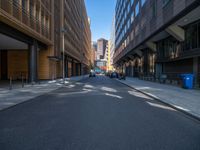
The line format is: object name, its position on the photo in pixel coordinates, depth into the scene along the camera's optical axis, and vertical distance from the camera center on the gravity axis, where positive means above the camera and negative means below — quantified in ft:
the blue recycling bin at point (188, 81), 55.83 -2.74
